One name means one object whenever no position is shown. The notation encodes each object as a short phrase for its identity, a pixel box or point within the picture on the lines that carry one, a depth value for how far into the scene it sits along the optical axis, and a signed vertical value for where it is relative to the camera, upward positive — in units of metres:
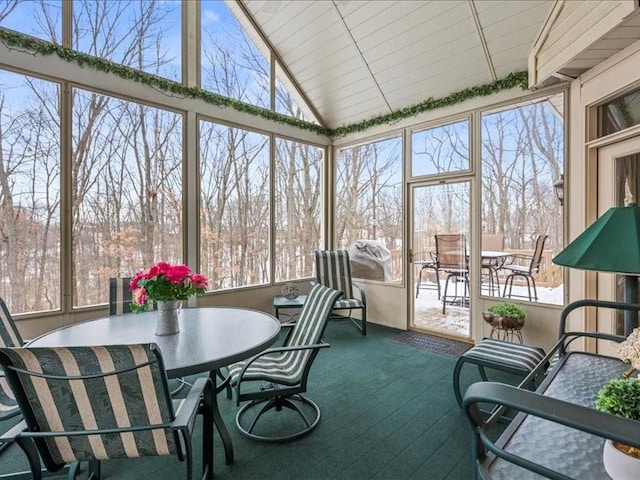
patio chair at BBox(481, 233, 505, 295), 3.84 -0.29
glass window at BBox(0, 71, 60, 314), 2.98 +0.44
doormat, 3.86 -1.29
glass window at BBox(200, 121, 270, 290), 4.21 +0.42
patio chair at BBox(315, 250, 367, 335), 4.86 -0.49
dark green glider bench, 0.72 -0.63
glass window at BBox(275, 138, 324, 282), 4.99 +0.46
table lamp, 1.40 -0.05
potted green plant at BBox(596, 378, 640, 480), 0.82 -0.46
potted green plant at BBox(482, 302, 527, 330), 3.37 -0.82
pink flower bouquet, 2.06 -0.28
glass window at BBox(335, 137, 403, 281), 4.82 +0.51
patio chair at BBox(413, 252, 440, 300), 4.50 -0.40
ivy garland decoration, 3.07 +1.72
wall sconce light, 3.37 +0.46
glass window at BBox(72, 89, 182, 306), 3.35 +0.53
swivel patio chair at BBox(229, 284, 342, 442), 2.17 -0.90
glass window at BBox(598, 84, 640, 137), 2.59 +0.97
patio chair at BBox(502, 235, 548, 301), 3.56 -0.34
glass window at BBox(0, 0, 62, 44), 3.03 +2.06
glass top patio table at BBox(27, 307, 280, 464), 1.70 -0.58
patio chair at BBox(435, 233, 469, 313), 4.18 -0.31
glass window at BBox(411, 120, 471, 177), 4.13 +1.09
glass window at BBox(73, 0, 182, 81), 3.45 +2.23
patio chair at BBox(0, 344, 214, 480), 1.27 -0.65
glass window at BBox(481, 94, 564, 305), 3.44 +0.50
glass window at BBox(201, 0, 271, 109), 4.27 +2.36
